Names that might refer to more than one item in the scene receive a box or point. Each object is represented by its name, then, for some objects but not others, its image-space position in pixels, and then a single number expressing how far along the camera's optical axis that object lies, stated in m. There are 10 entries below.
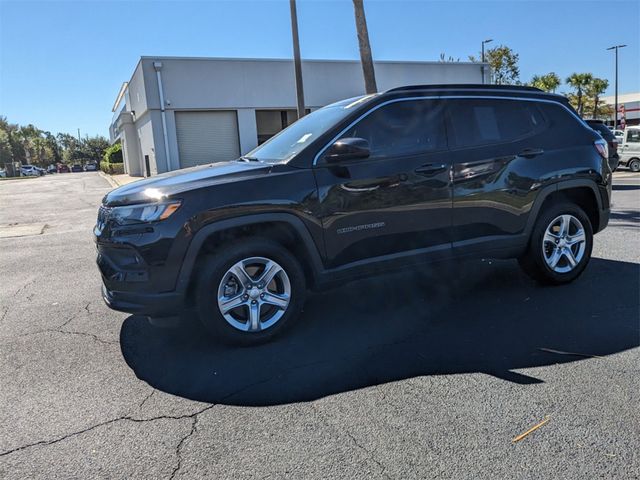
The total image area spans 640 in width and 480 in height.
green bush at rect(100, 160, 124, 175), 44.59
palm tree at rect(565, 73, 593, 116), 49.16
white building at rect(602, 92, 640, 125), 58.44
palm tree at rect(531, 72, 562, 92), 48.03
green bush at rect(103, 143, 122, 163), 46.97
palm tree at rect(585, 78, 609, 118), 49.88
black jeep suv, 3.61
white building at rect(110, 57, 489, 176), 24.33
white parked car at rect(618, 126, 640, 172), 21.06
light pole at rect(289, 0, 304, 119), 16.31
